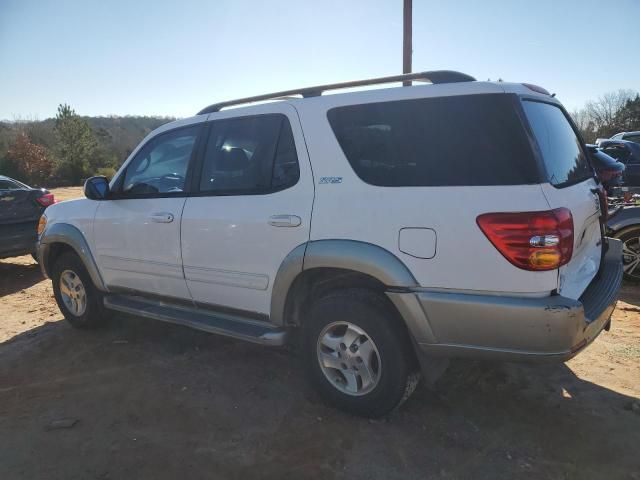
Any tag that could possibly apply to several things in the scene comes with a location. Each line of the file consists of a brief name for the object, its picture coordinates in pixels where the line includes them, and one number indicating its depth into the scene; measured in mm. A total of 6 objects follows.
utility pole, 7473
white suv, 2383
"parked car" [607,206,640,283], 5617
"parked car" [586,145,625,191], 4496
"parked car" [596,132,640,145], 12023
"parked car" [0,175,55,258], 6801
